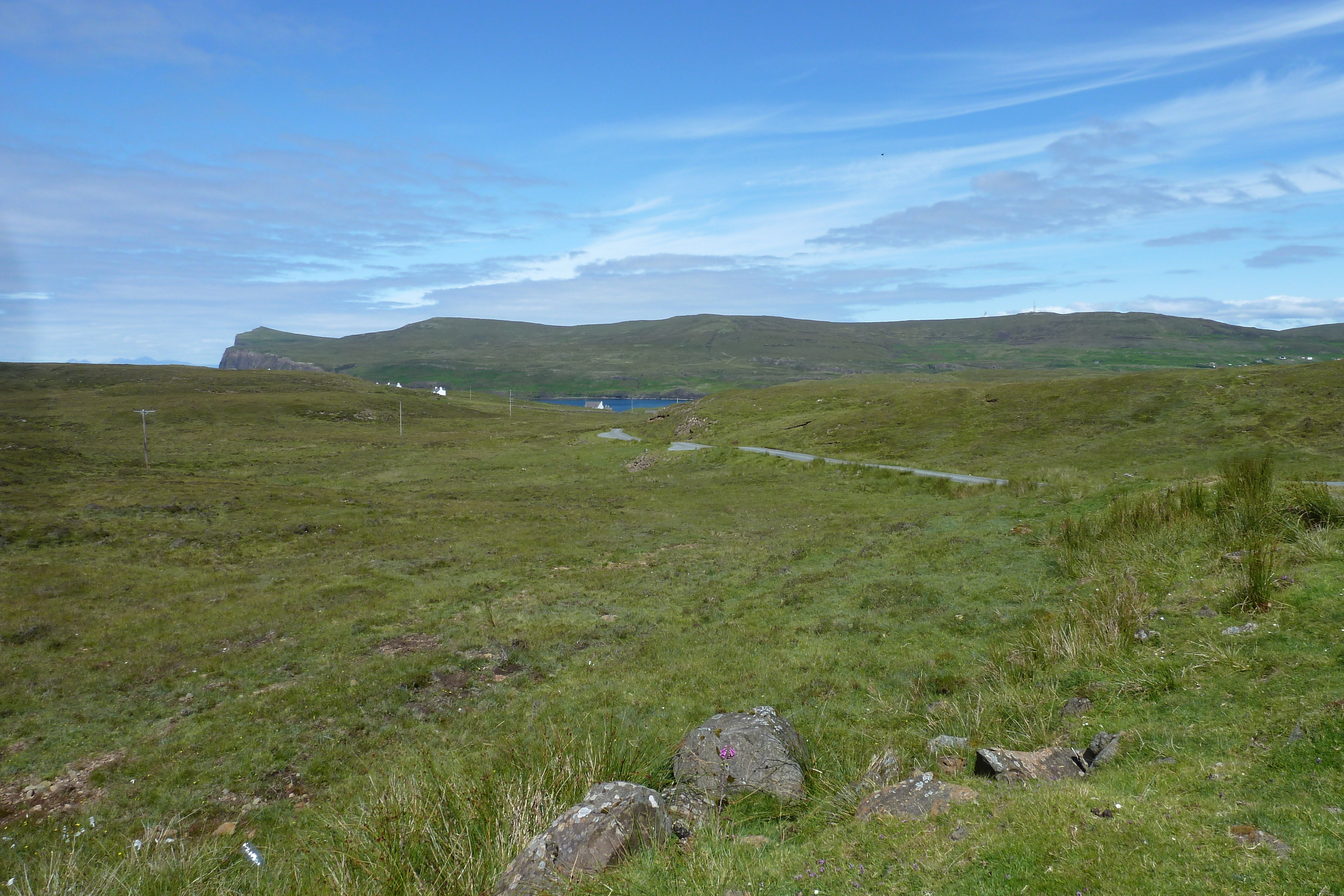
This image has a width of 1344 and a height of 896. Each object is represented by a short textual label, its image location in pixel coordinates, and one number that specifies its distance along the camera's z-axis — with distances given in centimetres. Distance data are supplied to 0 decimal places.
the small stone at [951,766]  898
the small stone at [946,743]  984
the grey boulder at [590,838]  723
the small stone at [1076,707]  1013
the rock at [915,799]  764
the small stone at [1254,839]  584
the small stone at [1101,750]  851
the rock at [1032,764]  827
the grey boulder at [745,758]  956
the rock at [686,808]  864
